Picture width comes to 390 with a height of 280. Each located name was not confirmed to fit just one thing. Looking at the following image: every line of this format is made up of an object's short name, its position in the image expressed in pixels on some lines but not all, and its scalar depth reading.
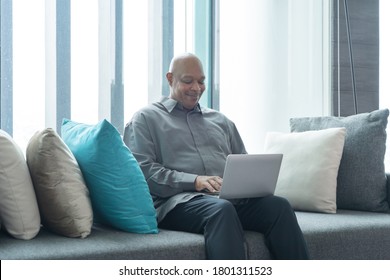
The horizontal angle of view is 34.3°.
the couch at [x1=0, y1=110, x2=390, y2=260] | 2.26
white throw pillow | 3.16
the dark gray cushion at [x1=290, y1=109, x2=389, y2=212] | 3.21
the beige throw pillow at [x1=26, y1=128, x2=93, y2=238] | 2.36
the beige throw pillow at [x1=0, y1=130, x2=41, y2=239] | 2.27
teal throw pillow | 2.45
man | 2.50
